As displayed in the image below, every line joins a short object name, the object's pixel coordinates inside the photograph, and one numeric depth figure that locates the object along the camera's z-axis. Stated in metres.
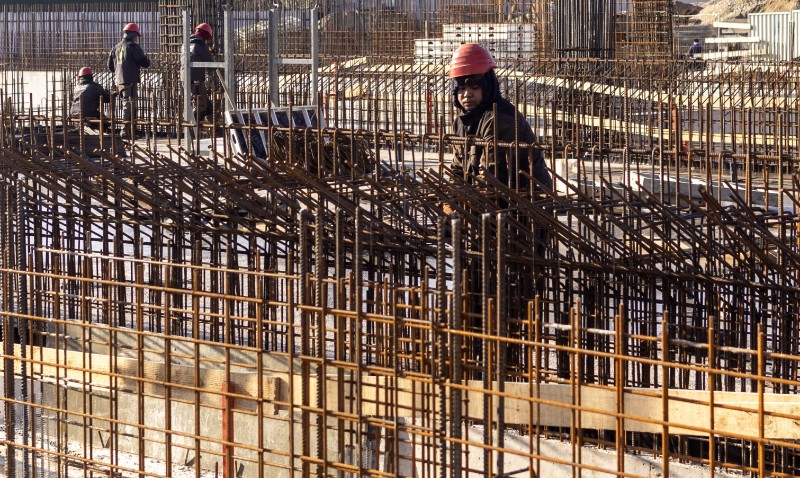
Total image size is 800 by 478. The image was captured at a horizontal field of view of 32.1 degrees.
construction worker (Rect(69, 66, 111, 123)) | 19.12
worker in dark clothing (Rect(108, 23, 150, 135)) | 19.44
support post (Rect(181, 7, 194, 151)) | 16.23
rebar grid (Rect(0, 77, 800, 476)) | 4.95
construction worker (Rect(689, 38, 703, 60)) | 33.50
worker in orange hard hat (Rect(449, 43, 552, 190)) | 8.17
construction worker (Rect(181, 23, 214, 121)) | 18.25
